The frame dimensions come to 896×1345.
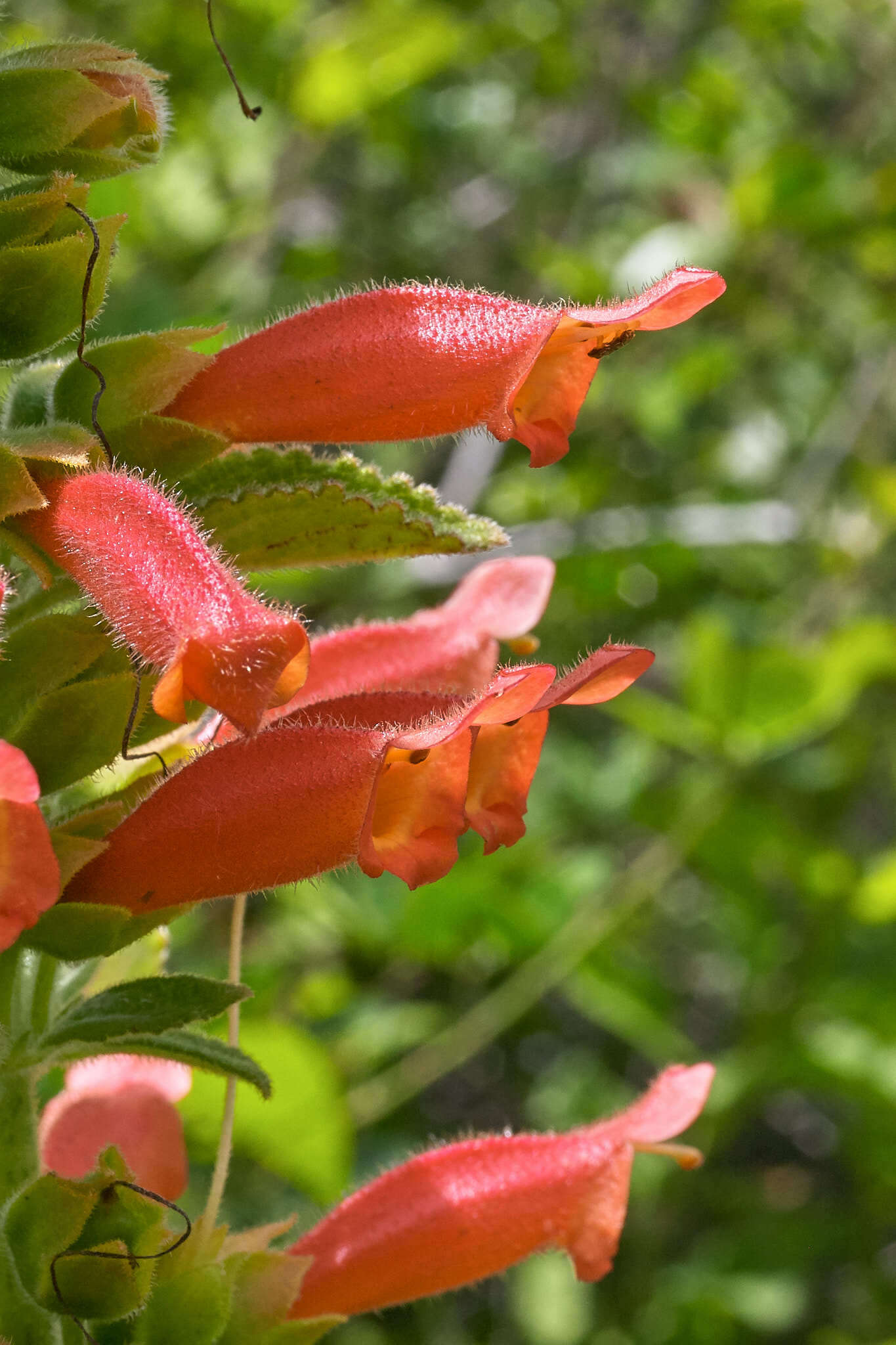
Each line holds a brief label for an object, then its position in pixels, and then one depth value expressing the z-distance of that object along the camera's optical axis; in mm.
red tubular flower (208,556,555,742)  348
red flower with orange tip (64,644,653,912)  311
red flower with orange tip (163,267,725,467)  323
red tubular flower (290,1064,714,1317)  340
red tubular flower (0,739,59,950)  294
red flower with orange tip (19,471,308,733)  296
